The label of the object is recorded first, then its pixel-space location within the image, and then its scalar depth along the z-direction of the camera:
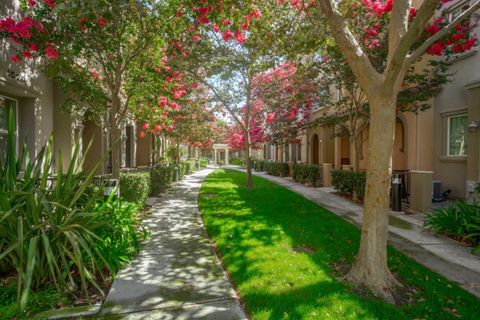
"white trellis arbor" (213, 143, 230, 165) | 49.68
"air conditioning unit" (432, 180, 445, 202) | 10.13
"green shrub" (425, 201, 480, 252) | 5.57
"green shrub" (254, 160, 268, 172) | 28.80
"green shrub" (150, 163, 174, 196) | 11.43
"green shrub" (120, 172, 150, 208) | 7.77
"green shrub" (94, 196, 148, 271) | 4.26
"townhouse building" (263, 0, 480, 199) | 9.05
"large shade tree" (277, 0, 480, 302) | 3.71
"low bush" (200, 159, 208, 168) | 39.91
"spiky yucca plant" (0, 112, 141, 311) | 3.30
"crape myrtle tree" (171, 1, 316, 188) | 6.82
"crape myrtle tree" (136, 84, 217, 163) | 9.09
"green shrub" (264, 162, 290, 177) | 21.89
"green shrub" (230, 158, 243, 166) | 43.72
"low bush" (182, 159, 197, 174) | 23.78
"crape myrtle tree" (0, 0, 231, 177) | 5.50
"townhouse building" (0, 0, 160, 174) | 6.37
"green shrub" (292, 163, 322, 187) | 15.18
